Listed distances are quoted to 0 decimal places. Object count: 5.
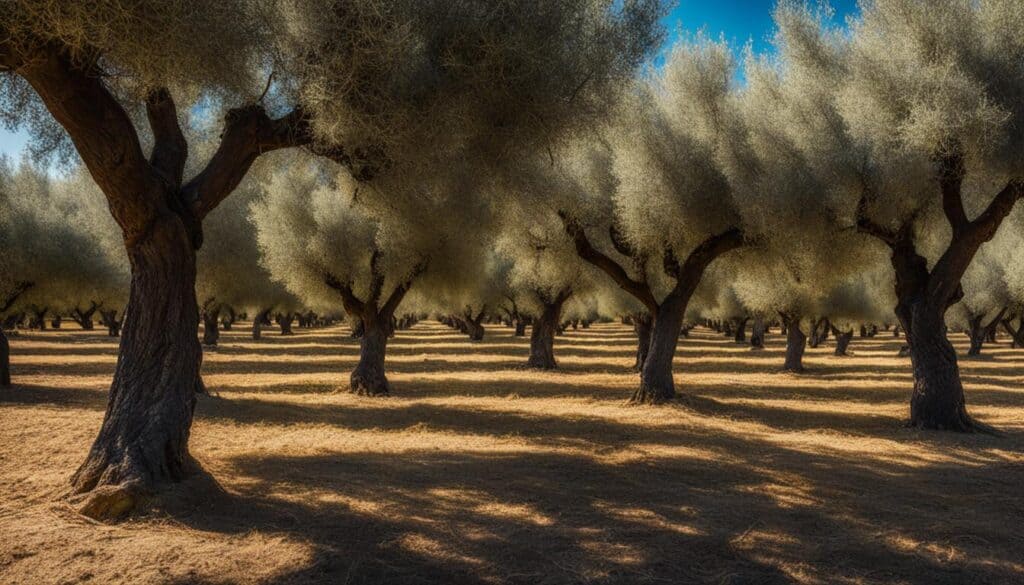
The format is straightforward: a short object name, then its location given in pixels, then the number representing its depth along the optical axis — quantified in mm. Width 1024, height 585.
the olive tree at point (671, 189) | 16797
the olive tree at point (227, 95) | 7195
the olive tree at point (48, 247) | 26025
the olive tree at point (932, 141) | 12164
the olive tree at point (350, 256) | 20219
